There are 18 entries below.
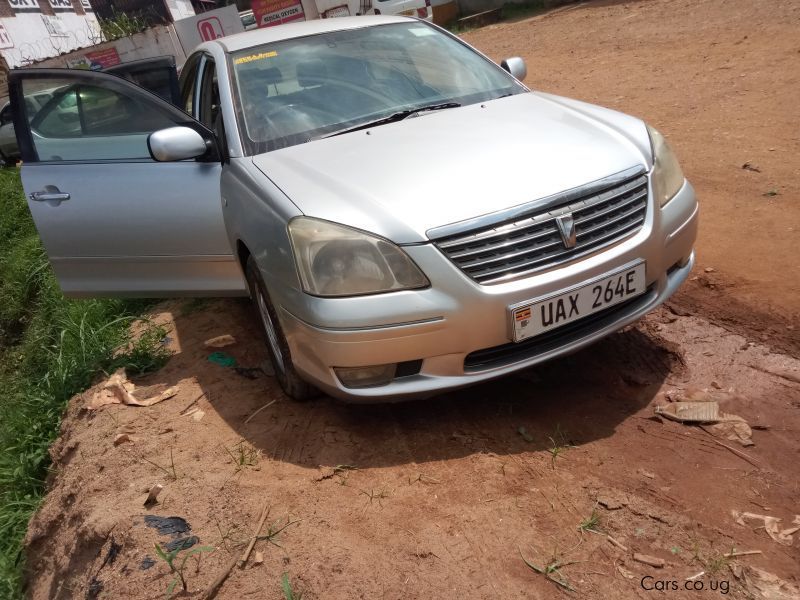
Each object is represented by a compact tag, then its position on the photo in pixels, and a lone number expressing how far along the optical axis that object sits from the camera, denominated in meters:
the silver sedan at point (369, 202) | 2.59
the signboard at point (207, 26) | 17.92
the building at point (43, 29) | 25.36
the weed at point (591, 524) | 2.40
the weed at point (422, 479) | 2.72
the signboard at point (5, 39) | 24.75
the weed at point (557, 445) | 2.79
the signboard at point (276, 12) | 19.24
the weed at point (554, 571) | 2.19
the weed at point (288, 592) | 2.28
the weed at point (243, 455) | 3.03
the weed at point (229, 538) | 2.56
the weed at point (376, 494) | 2.68
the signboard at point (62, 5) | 29.61
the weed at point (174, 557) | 2.45
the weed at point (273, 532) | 2.54
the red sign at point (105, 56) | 21.38
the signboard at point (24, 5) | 26.11
